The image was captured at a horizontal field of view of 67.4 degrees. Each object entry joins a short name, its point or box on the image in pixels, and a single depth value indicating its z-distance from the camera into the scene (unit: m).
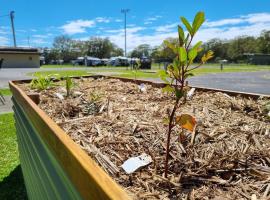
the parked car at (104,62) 40.49
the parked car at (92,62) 39.35
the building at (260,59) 45.02
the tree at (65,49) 62.45
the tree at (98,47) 65.68
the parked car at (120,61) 38.24
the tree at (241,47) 53.71
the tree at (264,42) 52.20
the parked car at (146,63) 26.44
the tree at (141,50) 60.77
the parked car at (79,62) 43.45
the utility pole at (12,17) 45.82
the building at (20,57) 32.98
